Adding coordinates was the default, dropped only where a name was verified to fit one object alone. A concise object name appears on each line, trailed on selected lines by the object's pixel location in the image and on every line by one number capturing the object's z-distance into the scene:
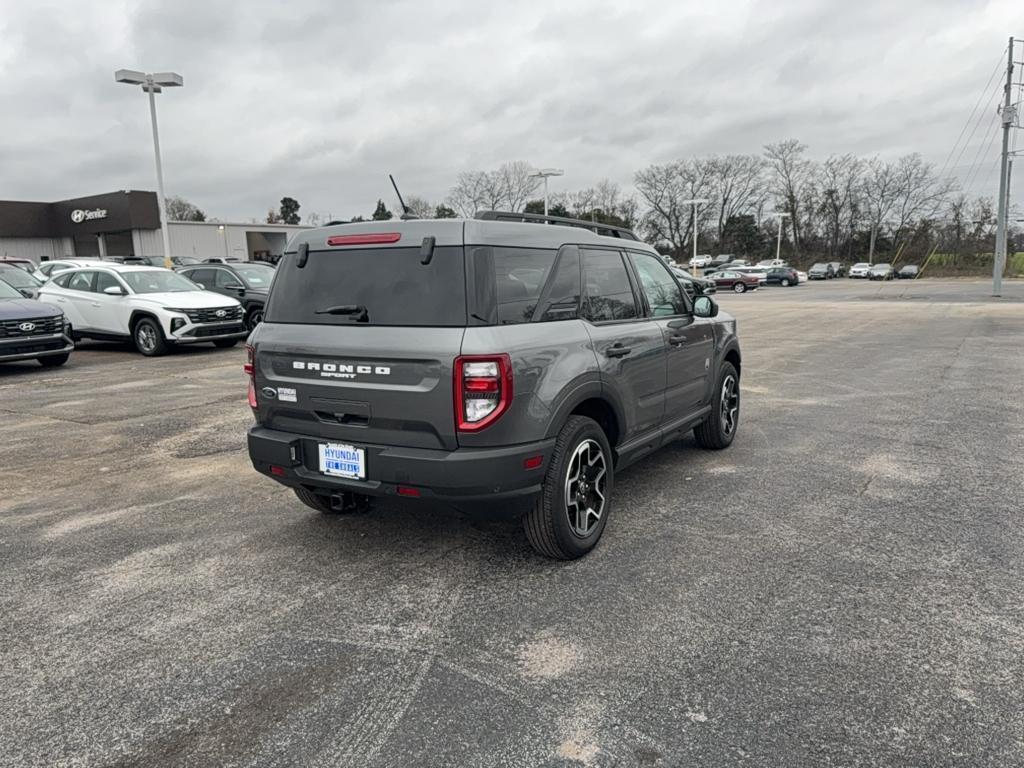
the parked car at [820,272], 63.59
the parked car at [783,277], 48.61
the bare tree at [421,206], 60.97
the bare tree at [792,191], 83.88
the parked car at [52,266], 17.57
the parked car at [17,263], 18.50
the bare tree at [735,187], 88.88
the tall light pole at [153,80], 22.12
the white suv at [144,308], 12.93
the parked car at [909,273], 60.47
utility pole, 30.08
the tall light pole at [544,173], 37.68
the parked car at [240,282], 15.66
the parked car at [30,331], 10.64
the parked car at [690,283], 18.56
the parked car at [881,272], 60.28
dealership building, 44.97
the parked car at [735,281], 44.00
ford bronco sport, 3.40
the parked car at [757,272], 46.41
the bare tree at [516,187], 62.72
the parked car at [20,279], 15.42
